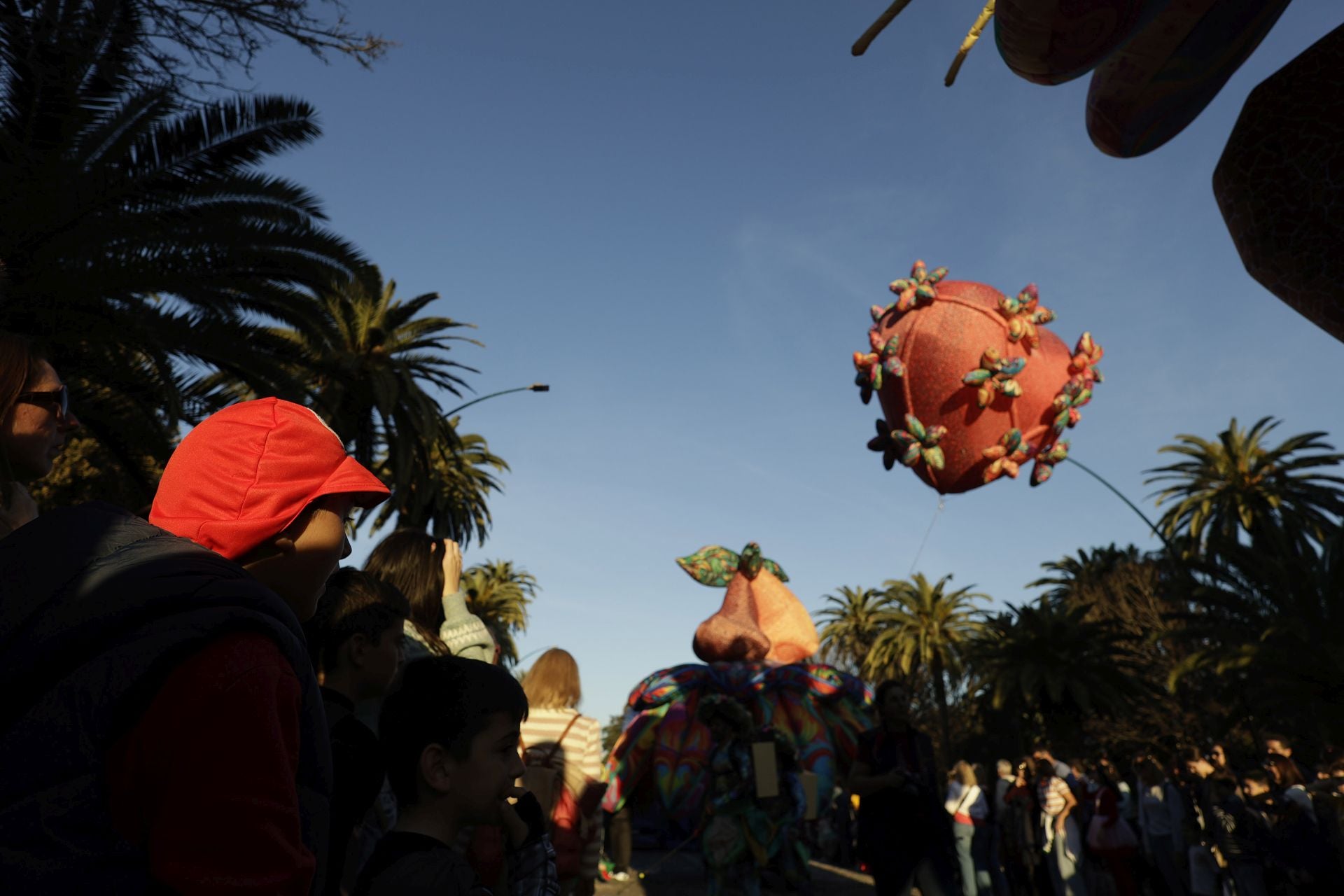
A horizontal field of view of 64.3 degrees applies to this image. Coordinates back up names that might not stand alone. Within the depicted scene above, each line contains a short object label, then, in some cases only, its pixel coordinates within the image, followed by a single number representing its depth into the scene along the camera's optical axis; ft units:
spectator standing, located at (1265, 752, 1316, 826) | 23.61
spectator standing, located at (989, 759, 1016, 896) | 35.65
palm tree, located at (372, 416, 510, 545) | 62.08
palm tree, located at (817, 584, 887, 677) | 123.95
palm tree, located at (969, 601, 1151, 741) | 92.02
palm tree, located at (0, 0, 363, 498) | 28.55
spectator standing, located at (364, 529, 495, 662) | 11.56
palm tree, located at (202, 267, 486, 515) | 53.01
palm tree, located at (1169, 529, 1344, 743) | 52.60
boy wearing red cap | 3.43
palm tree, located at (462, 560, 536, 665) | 97.04
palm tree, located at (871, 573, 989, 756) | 117.08
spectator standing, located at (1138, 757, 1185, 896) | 32.12
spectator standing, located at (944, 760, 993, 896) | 33.94
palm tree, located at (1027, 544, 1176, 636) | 89.71
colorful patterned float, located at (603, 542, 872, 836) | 42.45
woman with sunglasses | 6.95
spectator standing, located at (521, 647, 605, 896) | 16.43
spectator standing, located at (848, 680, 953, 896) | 18.29
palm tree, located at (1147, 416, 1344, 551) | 87.45
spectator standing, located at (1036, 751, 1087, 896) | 33.76
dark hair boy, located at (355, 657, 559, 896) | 7.50
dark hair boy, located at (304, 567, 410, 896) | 8.43
